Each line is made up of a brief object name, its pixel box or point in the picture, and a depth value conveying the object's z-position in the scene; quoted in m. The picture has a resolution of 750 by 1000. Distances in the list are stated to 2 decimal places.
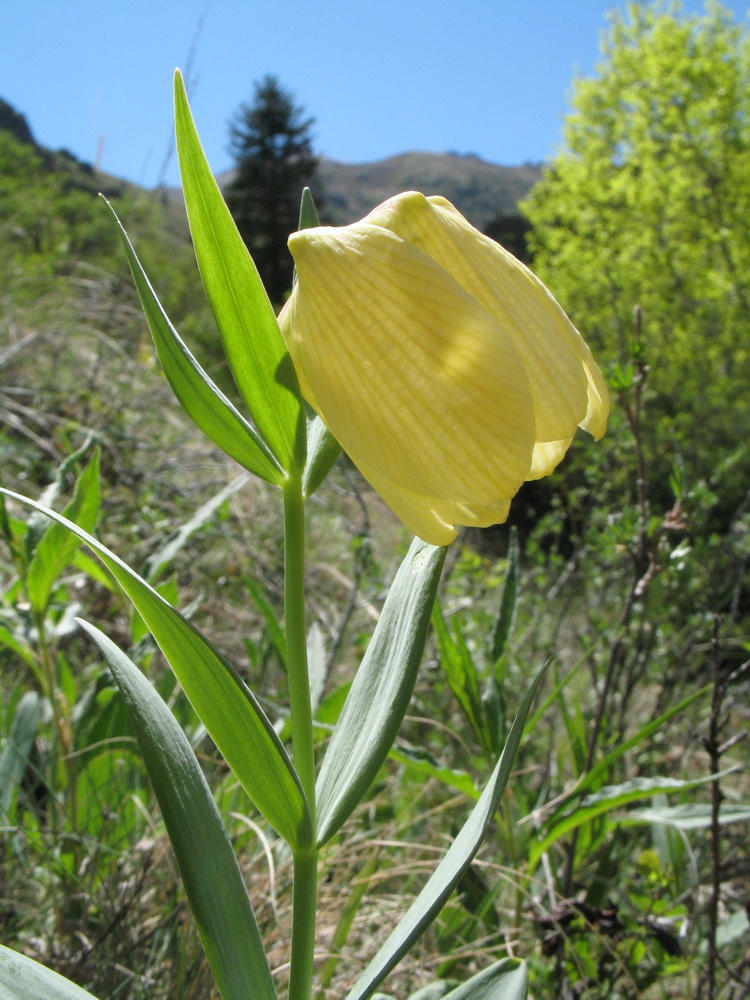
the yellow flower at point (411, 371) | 0.12
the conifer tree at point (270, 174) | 15.74
